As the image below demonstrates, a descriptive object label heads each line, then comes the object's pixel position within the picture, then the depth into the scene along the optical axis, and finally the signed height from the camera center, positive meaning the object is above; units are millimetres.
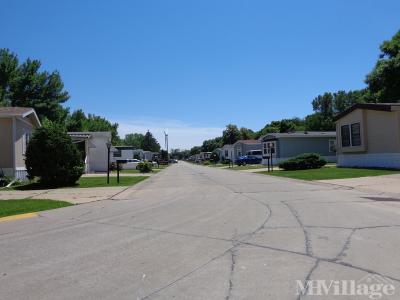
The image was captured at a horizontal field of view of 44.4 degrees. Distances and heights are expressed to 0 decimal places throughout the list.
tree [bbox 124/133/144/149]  177625 +9807
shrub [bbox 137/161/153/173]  51312 -206
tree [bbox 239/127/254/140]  128500 +7910
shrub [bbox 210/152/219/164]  101525 +1237
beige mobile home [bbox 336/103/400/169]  31688 +1840
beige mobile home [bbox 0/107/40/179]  28875 +1376
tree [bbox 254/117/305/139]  103919 +8033
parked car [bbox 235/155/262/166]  70350 +519
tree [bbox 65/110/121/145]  69125 +7212
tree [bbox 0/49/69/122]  56469 +9586
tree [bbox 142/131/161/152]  175500 +7947
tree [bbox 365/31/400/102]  46094 +8349
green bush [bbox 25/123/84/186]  25438 +535
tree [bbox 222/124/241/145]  127188 +7747
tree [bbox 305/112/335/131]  108581 +8960
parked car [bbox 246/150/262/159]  75756 +1645
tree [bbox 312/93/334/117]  128175 +15580
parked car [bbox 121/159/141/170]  65438 +24
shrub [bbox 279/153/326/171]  37812 +53
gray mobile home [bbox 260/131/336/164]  55562 +2151
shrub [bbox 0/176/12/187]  26750 -760
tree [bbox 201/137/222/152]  160950 +6754
